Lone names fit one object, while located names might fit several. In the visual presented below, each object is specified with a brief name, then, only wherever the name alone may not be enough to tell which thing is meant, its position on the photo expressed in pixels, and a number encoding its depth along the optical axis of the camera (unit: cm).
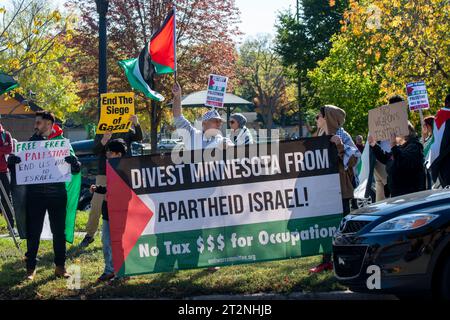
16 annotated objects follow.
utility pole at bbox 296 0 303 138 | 4710
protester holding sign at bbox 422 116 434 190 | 1096
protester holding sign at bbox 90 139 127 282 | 848
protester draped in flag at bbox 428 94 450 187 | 870
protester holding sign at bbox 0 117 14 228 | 1152
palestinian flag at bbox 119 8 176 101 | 1034
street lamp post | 1111
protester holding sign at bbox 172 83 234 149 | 906
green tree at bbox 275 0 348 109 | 4641
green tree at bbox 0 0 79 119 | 1631
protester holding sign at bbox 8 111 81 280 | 871
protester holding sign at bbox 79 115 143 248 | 977
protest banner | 799
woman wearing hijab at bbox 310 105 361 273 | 836
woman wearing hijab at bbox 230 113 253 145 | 988
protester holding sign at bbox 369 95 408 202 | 1050
